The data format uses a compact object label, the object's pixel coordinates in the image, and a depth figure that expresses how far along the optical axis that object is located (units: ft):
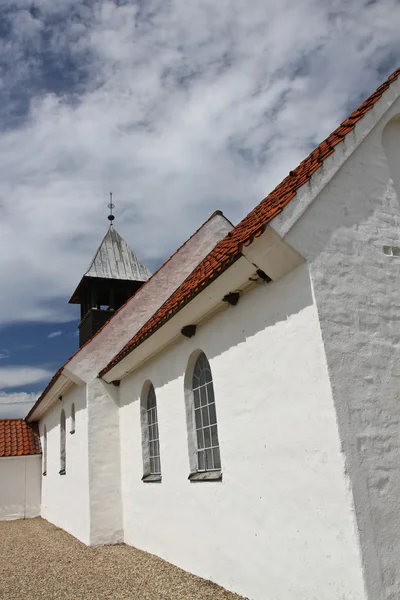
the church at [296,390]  14.35
